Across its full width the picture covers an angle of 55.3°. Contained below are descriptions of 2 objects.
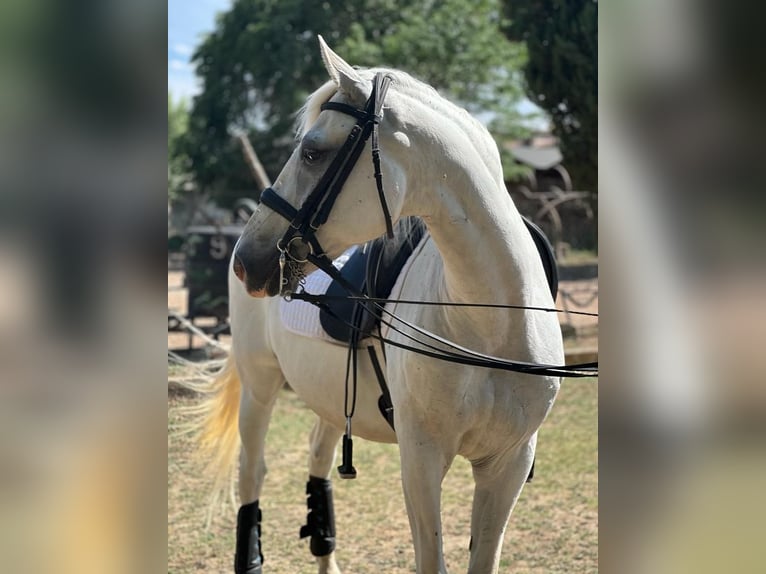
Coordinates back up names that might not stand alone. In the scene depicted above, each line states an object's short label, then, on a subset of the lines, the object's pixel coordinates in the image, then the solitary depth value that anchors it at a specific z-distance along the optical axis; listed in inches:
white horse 81.0
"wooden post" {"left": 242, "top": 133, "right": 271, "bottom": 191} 296.2
